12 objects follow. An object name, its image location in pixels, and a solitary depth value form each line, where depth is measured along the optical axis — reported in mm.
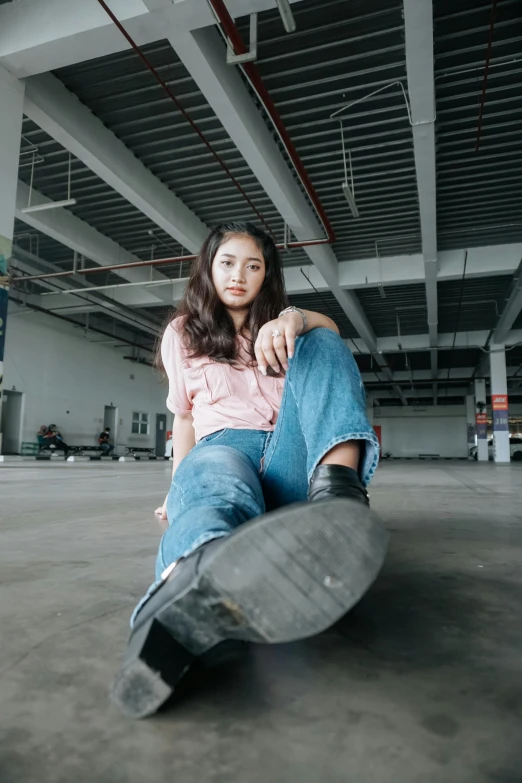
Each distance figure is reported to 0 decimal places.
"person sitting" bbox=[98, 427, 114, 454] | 12711
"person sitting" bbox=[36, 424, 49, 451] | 11047
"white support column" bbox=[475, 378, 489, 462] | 16531
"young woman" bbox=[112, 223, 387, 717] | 442
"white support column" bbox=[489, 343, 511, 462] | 12688
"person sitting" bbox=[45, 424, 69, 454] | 11062
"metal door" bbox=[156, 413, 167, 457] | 15977
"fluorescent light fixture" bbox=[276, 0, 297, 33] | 2916
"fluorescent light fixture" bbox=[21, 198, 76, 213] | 5238
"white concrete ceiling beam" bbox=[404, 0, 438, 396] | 3373
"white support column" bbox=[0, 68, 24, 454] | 3881
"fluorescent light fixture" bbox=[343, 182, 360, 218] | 4800
